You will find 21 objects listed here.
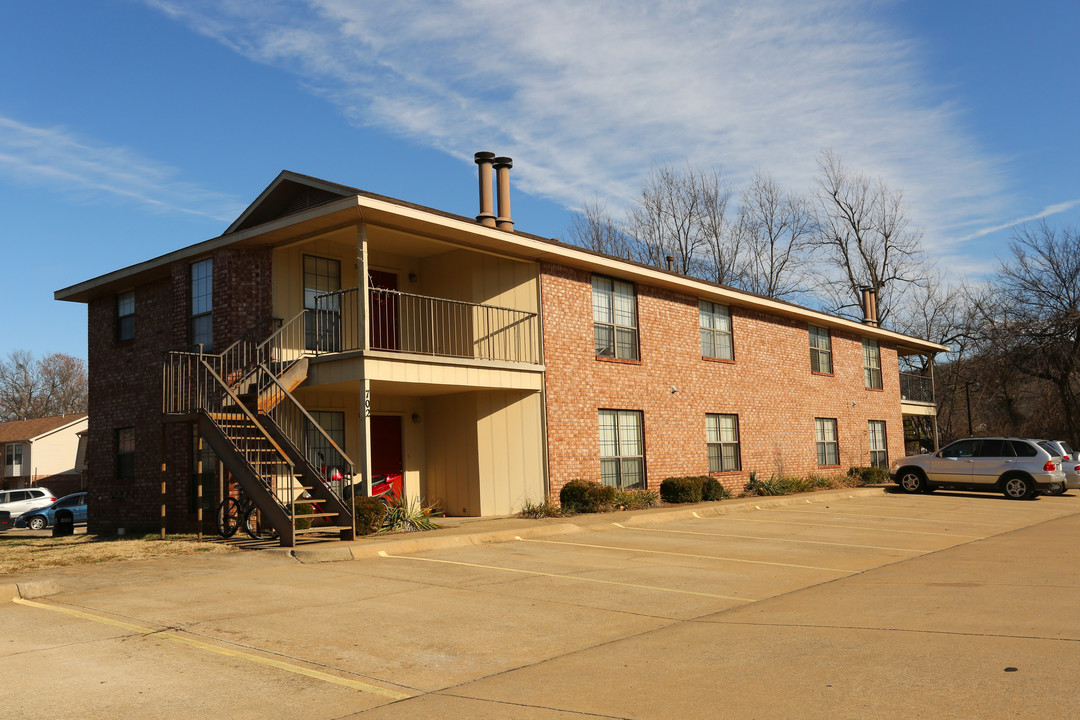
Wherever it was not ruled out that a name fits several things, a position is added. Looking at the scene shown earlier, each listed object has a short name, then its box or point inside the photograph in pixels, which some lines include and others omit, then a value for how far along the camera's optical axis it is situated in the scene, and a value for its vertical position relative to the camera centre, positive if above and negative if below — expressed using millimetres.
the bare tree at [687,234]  46812 +10807
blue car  33250 -2104
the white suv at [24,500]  35312 -1546
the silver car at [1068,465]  25188 -1222
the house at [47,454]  53344 +463
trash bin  20531 -1461
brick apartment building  15422 +1774
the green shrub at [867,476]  28703 -1501
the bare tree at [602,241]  47562 +10930
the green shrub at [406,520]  15031 -1255
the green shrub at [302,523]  13670 -1125
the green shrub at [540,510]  17922 -1395
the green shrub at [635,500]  19297 -1363
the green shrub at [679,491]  20734 -1268
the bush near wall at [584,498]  18281 -1183
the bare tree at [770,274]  48312 +8915
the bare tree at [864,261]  52000 +10130
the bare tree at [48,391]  72125 +5984
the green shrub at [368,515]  14156 -1068
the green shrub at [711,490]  21734 -1337
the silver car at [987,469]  23609 -1209
